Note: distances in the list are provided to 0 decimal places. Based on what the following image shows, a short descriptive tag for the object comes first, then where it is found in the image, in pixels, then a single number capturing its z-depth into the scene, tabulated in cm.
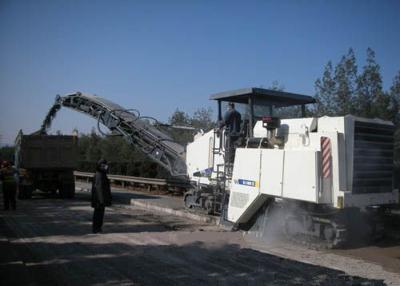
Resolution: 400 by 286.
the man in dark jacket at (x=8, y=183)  1399
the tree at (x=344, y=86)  1659
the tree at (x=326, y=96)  1711
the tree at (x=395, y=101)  1614
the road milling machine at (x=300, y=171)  846
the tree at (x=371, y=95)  1596
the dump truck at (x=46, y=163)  1834
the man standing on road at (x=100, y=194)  993
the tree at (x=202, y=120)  2881
